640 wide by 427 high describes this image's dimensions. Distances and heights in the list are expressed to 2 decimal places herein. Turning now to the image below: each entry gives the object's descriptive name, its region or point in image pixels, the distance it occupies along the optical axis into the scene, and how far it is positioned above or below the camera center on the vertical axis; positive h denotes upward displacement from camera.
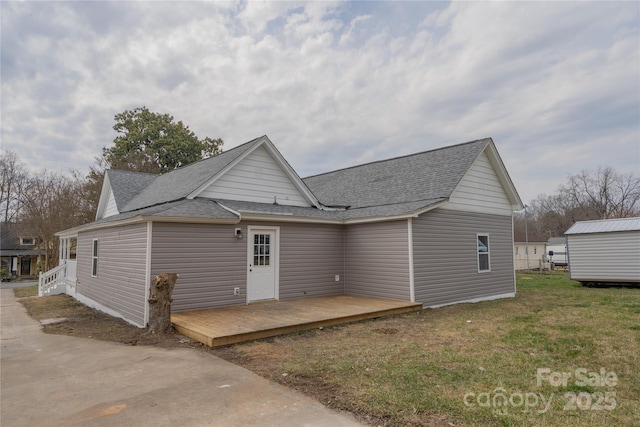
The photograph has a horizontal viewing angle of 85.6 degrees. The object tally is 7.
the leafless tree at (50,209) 23.58 +2.58
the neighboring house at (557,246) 35.50 -0.35
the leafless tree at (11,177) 29.36 +5.81
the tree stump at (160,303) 6.63 -1.13
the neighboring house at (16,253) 31.11 -0.68
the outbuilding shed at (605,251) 14.33 -0.36
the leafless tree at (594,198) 35.69 +4.99
